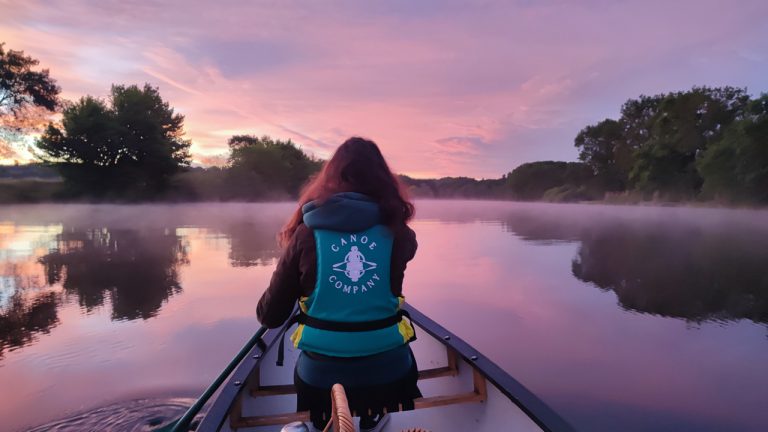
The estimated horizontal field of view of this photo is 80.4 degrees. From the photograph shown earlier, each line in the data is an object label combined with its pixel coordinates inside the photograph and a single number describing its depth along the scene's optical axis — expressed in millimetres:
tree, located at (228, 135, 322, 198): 60094
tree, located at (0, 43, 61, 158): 33156
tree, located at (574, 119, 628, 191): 60500
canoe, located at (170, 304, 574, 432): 2334
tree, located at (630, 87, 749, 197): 42219
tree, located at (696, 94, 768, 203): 34250
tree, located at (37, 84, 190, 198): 37969
